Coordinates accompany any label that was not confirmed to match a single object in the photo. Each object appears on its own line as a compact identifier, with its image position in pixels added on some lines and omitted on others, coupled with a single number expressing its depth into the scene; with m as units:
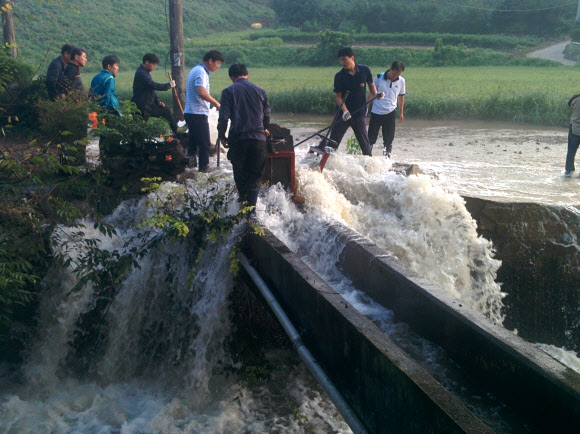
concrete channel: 3.04
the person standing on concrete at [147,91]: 8.28
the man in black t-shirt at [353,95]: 8.04
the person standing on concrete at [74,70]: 7.90
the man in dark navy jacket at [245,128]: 5.71
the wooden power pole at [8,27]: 12.02
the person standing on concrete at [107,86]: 7.93
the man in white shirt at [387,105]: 8.75
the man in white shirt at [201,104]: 7.44
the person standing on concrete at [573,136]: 8.57
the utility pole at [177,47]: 9.94
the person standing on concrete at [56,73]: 8.14
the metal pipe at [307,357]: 3.40
